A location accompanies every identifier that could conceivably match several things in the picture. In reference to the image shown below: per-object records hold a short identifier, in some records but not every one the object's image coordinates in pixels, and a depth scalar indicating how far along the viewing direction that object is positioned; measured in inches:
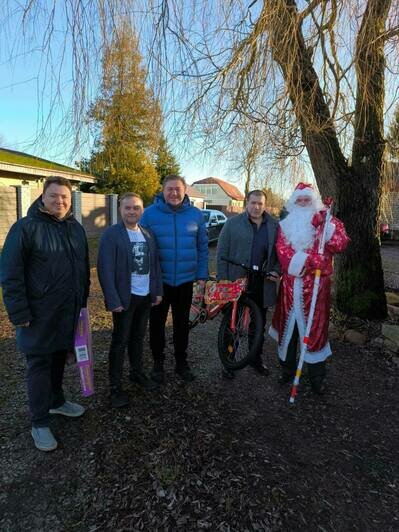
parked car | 632.4
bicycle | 143.8
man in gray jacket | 143.8
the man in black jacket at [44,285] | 92.9
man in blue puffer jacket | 130.5
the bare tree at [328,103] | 139.6
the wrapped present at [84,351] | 110.8
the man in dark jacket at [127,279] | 115.6
